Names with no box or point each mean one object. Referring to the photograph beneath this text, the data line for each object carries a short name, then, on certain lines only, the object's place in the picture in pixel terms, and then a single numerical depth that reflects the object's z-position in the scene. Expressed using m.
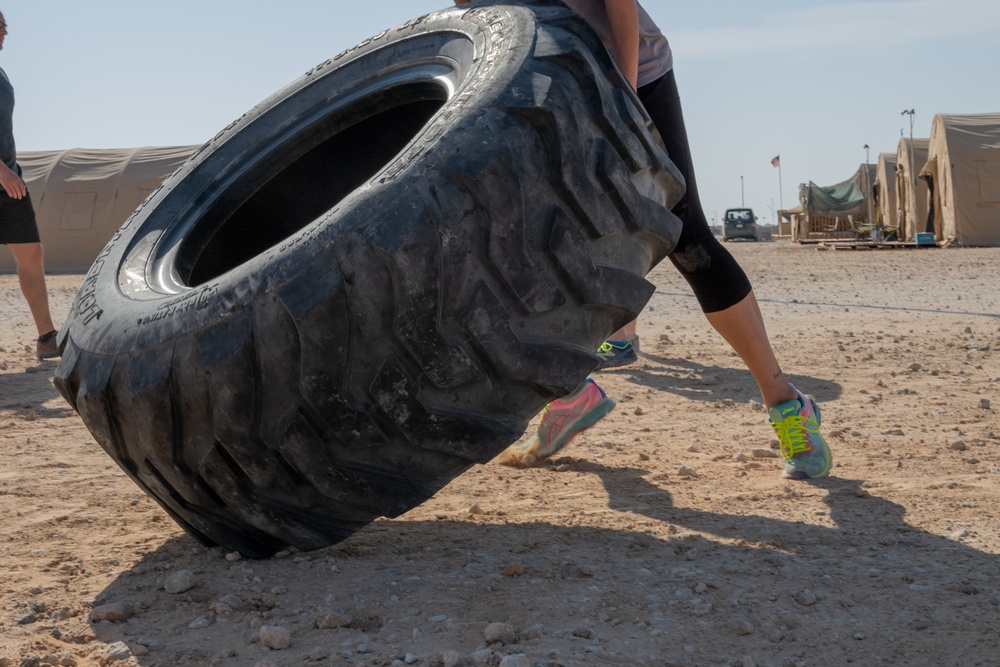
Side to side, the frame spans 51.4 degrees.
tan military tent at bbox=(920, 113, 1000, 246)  18.62
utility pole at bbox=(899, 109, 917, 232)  21.48
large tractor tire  1.73
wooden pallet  18.52
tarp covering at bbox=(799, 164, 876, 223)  29.03
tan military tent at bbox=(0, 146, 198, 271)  17.67
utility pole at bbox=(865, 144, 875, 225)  28.23
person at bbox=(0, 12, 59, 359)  5.57
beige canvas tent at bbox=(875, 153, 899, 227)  25.51
